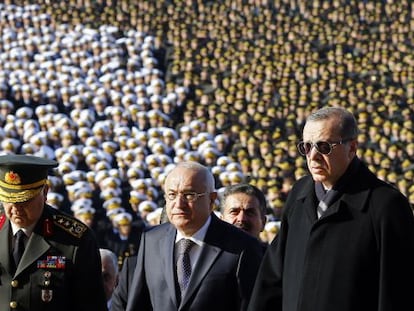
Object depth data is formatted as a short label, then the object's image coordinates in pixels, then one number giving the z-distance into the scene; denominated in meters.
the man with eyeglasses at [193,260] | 9.61
